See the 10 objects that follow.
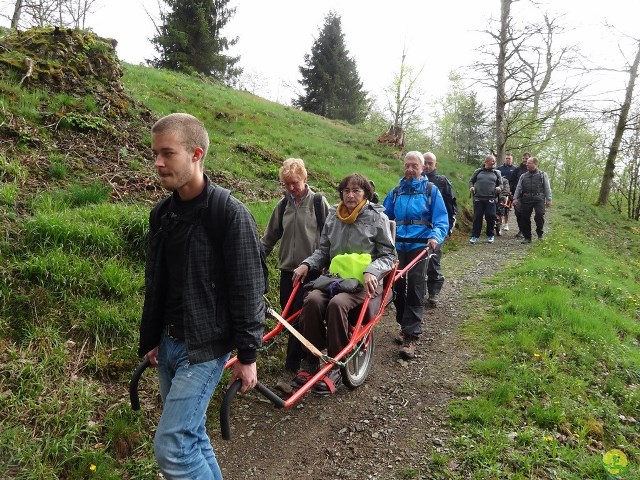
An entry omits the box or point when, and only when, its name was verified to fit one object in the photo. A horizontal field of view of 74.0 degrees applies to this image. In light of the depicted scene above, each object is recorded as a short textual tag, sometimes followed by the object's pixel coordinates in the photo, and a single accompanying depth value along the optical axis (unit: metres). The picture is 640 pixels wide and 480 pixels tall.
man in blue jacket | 5.50
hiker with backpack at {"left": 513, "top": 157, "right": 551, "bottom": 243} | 11.30
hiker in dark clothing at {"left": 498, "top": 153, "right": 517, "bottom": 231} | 12.82
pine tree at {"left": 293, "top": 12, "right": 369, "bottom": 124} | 30.75
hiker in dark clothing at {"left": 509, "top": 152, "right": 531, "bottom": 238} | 12.79
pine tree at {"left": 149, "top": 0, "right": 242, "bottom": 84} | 21.36
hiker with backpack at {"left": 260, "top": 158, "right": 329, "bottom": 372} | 4.71
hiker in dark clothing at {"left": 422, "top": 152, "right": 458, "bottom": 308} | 7.21
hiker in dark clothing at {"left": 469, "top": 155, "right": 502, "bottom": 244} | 11.07
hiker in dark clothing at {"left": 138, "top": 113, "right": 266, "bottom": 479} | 2.15
